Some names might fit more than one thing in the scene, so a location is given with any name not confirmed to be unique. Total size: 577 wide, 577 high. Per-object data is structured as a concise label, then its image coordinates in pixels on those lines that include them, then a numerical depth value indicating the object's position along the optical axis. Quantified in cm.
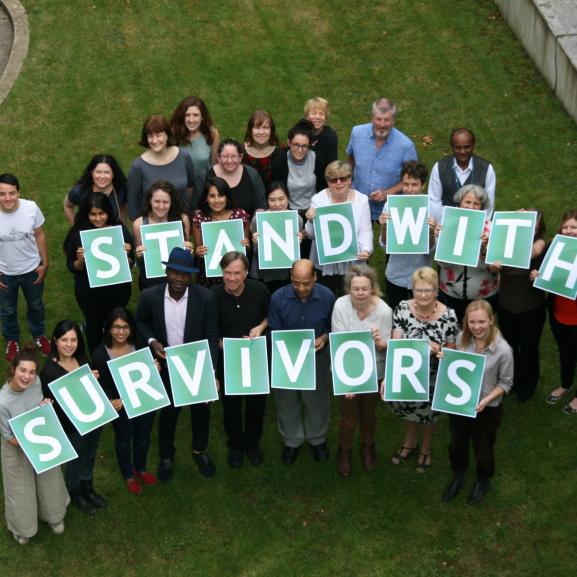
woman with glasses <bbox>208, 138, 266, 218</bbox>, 1034
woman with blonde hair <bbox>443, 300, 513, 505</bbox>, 864
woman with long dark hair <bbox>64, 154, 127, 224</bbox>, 1031
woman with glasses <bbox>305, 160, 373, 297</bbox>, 998
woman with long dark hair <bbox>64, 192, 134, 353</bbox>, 989
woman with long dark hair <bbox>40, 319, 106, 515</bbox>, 867
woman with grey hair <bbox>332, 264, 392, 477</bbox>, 888
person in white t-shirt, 1036
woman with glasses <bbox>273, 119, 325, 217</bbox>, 1056
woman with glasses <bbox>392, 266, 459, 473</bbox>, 872
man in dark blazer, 905
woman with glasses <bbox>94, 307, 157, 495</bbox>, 884
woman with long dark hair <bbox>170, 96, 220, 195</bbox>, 1095
